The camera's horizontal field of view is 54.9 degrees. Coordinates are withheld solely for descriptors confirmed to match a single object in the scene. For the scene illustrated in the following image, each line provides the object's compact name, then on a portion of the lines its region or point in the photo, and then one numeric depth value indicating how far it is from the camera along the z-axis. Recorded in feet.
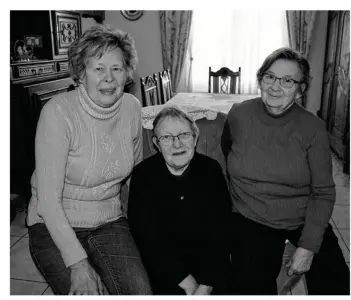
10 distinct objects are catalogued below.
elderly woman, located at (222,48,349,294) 4.30
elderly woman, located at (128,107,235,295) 4.21
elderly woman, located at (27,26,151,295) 3.81
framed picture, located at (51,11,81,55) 11.53
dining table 9.95
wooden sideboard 9.06
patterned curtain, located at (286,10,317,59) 15.01
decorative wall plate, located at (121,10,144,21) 16.21
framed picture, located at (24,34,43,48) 11.25
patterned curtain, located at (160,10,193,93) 15.80
